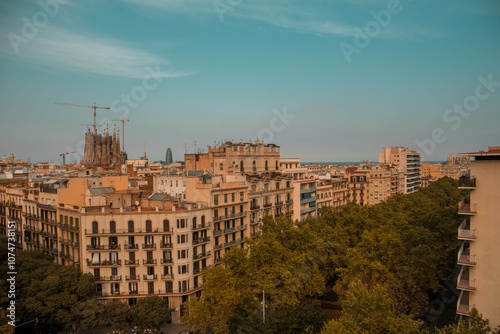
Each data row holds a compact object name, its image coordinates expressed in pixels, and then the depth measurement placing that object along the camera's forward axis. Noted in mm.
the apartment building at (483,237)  30188
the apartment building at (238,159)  91375
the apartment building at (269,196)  69562
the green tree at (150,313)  47875
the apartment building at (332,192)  96688
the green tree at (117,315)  48125
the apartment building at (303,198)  84312
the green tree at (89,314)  46156
